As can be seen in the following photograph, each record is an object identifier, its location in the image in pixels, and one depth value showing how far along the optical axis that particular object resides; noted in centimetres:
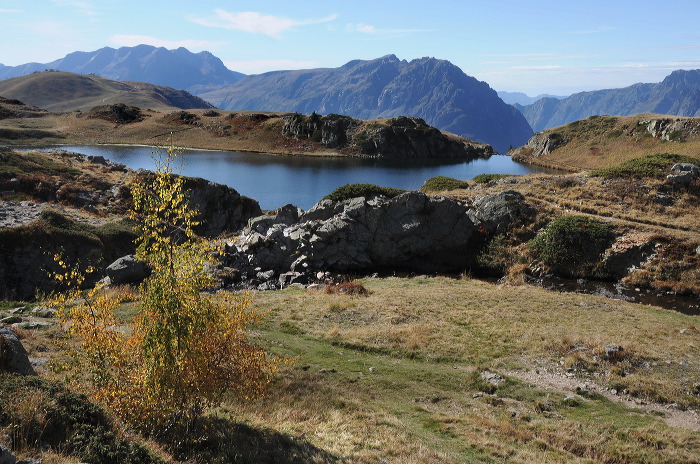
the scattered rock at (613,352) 1906
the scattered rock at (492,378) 1761
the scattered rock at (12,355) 1093
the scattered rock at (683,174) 4734
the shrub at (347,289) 3097
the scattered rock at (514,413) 1521
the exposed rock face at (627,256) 3544
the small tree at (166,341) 1005
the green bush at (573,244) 3709
